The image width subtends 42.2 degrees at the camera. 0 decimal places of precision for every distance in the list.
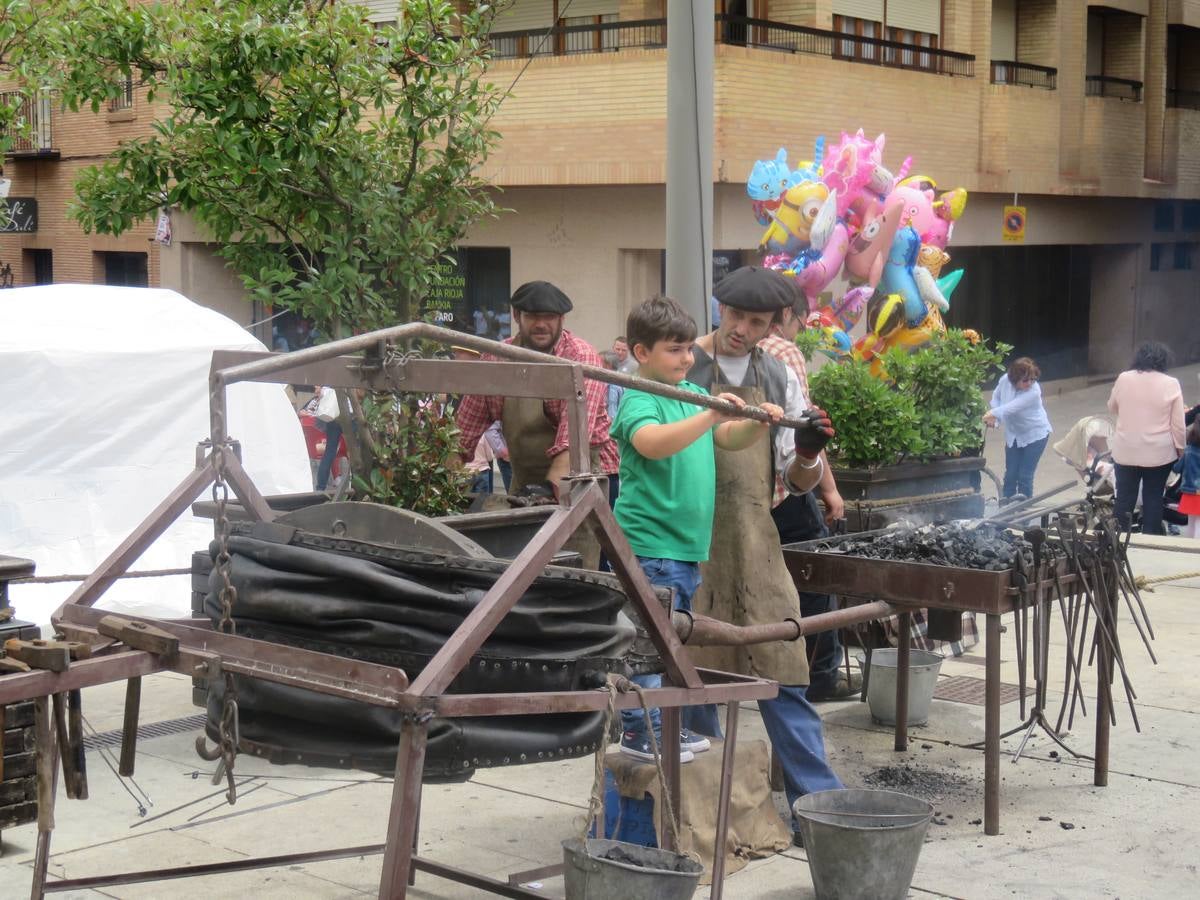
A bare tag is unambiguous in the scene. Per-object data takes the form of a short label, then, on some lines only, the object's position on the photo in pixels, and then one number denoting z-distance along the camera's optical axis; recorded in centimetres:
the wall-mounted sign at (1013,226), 2448
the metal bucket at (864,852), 464
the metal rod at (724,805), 427
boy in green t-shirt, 497
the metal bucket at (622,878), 397
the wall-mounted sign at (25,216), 2725
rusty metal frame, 346
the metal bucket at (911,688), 694
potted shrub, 796
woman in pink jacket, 1264
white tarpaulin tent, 920
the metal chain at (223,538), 377
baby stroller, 1316
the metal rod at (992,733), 545
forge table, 539
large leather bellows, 374
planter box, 783
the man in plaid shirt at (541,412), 667
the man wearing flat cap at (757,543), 533
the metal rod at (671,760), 455
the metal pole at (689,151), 728
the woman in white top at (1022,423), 1414
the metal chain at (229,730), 371
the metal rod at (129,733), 444
